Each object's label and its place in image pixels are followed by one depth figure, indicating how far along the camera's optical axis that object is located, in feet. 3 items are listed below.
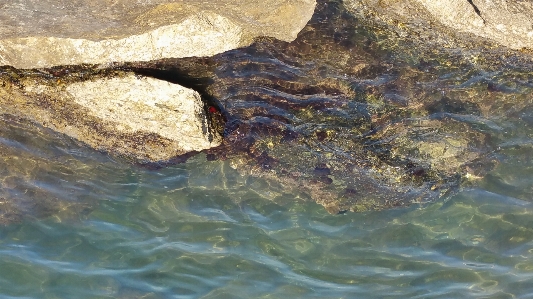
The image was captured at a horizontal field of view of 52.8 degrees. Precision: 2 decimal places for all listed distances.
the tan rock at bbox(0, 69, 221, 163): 20.27
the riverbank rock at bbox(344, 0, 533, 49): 23.02
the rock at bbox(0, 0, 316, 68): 20.38
